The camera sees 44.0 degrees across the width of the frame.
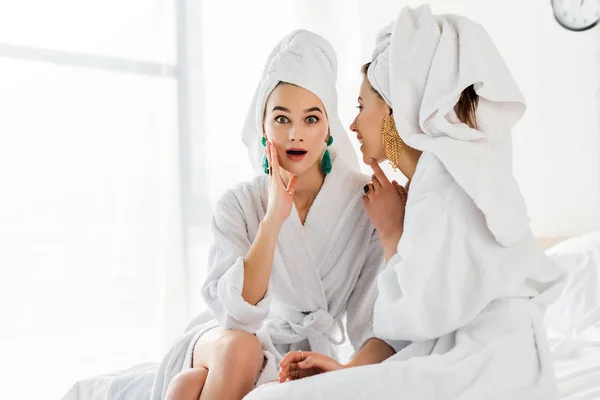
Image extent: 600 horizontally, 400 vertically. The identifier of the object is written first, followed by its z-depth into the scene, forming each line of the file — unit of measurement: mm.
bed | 1940
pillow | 2773
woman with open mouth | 1715
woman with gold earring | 1249
